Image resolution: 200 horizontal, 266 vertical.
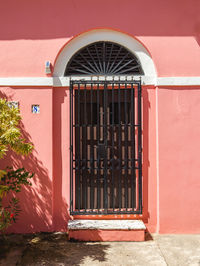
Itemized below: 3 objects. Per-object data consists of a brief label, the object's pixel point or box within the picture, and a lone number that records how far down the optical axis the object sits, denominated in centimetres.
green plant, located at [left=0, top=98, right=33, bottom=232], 363
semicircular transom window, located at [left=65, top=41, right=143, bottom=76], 478
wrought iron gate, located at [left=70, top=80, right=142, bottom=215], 467
